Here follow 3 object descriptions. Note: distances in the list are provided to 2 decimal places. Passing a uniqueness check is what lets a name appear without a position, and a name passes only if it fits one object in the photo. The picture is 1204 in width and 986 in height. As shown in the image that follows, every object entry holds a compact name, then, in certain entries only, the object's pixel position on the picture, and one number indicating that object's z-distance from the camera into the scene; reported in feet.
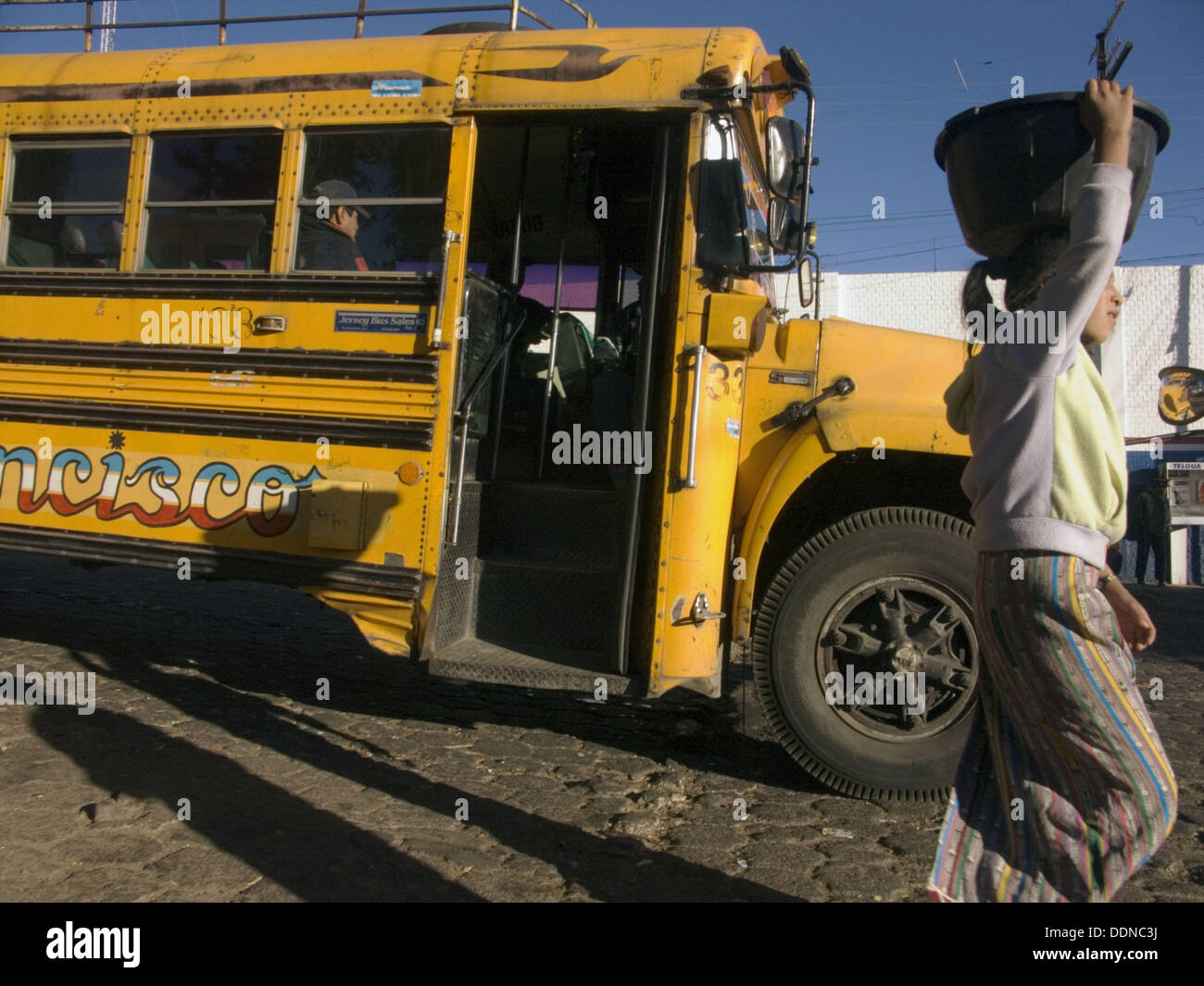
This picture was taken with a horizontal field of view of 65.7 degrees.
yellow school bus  11.34
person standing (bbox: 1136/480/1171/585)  40.57
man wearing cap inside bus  12.76
